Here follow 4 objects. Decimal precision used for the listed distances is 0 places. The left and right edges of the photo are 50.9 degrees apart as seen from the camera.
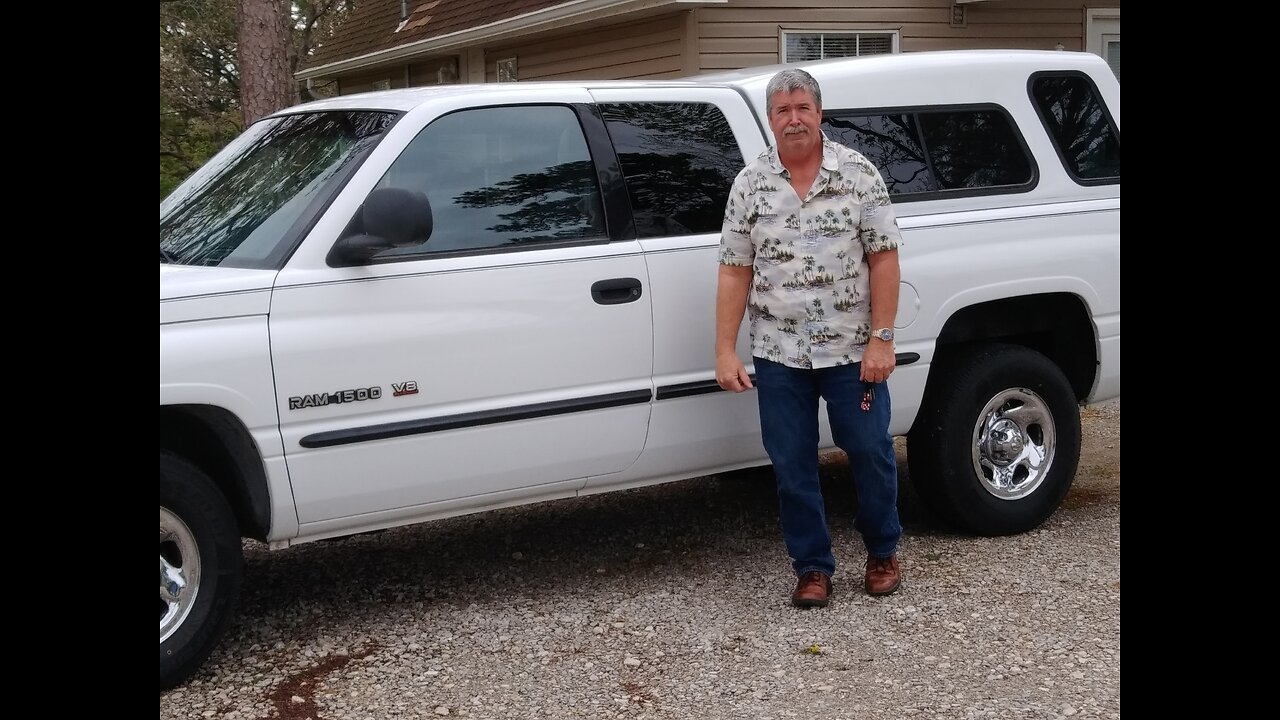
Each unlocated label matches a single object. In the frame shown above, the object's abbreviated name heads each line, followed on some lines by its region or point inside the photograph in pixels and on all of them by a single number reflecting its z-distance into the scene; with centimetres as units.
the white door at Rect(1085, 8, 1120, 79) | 1401
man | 471
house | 1240
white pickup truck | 427
